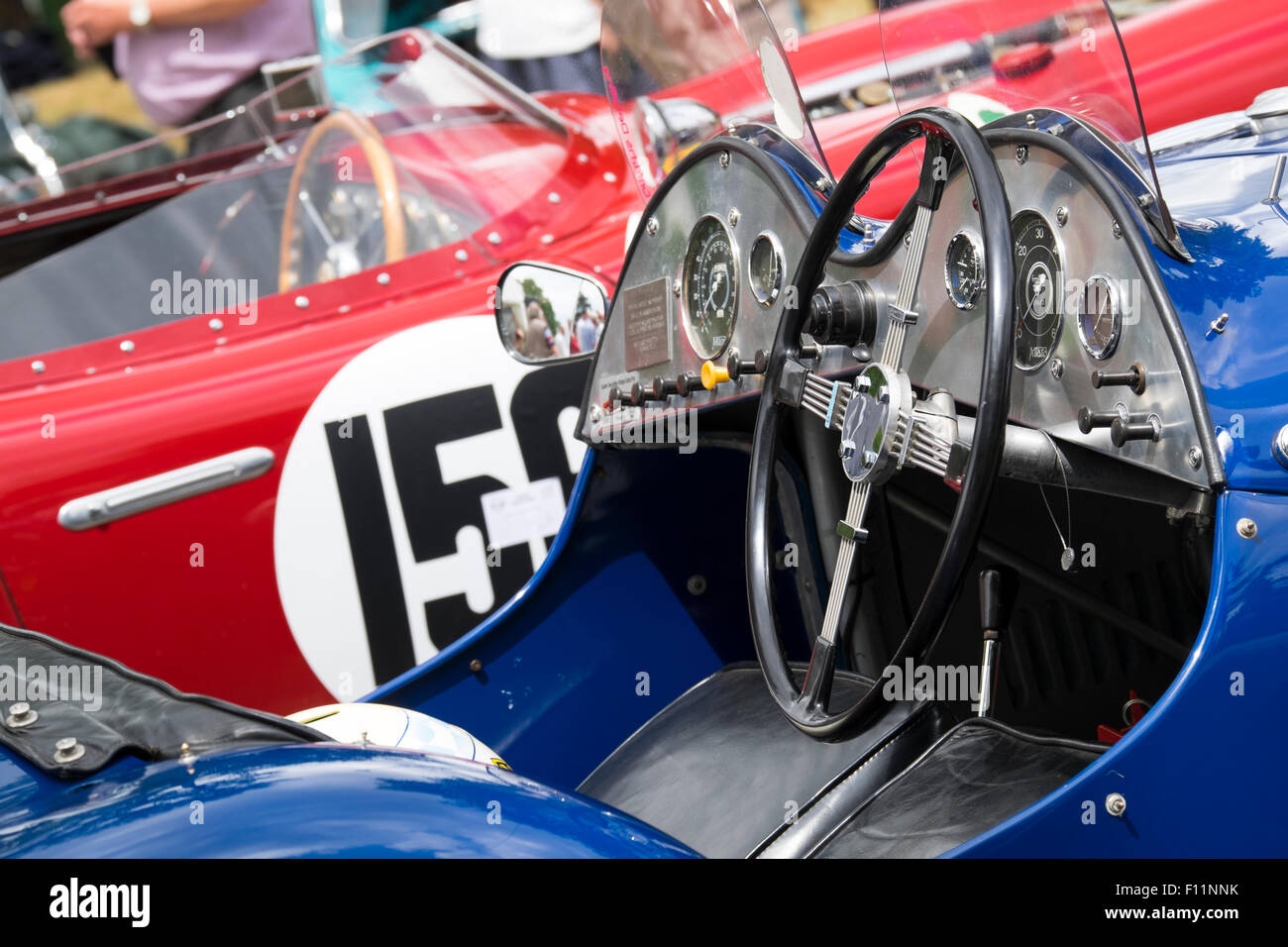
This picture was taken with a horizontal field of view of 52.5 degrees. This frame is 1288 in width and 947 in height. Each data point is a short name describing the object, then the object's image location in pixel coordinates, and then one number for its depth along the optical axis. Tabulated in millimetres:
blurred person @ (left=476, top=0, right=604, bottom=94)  5410
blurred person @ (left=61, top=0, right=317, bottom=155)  4504
